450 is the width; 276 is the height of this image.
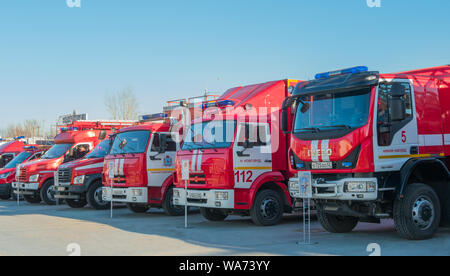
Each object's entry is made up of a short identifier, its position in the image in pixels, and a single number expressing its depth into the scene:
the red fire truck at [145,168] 15.56
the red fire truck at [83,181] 18.42
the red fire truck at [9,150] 28.47
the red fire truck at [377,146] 9.54
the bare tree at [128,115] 42.31
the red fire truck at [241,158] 12.49
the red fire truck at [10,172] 24.97
